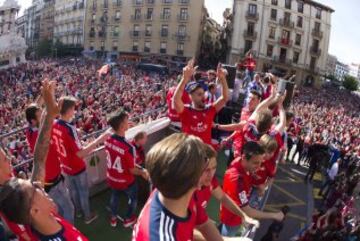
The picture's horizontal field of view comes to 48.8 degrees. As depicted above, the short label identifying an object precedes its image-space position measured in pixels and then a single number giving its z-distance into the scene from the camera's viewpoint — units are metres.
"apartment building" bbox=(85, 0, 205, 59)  54.75
